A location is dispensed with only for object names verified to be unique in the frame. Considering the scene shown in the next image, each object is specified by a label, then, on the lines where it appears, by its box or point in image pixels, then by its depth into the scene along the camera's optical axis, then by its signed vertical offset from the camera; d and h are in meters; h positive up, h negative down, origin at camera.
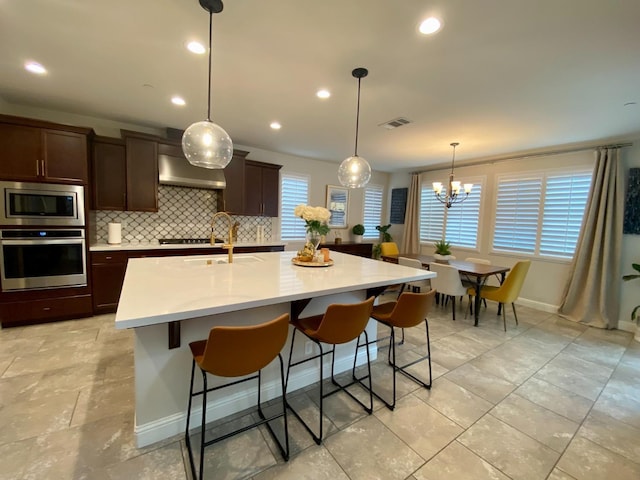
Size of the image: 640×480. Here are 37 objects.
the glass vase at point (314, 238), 2.60 -0.18
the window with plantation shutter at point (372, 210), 6.72 +0.31
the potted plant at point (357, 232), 6.30 -0.26
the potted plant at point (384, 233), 6.61 -0.28
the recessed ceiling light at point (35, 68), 2.34 +1.25
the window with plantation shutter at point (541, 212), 4.12 +0.27
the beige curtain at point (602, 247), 3.69 -0.23
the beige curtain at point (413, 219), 6.23 +0.10
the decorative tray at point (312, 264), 2.53 -0.42
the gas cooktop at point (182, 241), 4.07 -0.43
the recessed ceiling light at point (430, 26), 1.68 +1.27
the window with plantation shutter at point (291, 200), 5.40 +0.37
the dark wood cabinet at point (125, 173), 3.55 +0.52
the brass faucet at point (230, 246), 2.49 -0.28
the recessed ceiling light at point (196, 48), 1.99 +1.26
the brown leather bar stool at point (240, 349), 1.26 -0.67
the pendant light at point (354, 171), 2.62 +0.49
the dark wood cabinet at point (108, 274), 3.44 -0.83
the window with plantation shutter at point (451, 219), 5.30 +0.13
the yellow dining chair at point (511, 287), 3.60 -0.81
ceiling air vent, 3.31 +1.28
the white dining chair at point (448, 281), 3.75 -0.80
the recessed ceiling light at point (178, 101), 2.93 +1.26
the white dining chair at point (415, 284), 4.02 -1.04
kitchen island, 1.40 -0.47
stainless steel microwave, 2.93 +0.04
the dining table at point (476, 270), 3.72 -0.64
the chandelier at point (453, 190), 4.23 +0.58
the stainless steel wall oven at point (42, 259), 2.97 -0.59
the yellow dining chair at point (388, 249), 5.34 -0.53
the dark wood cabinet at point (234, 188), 4.38 +0.47
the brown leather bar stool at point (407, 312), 1.99 -0.67
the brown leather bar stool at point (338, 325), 1.65 -0.68
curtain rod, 3.74 +1.22
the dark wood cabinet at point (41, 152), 2.92 +0.64
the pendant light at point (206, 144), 1.93 +0.52
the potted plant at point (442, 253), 4.60 -0.49
